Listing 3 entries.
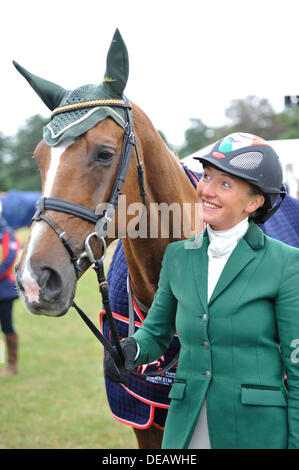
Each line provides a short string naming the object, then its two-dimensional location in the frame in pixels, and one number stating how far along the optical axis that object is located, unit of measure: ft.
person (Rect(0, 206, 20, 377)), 19.03
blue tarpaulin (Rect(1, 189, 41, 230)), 60.59
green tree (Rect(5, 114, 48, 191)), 94.93
